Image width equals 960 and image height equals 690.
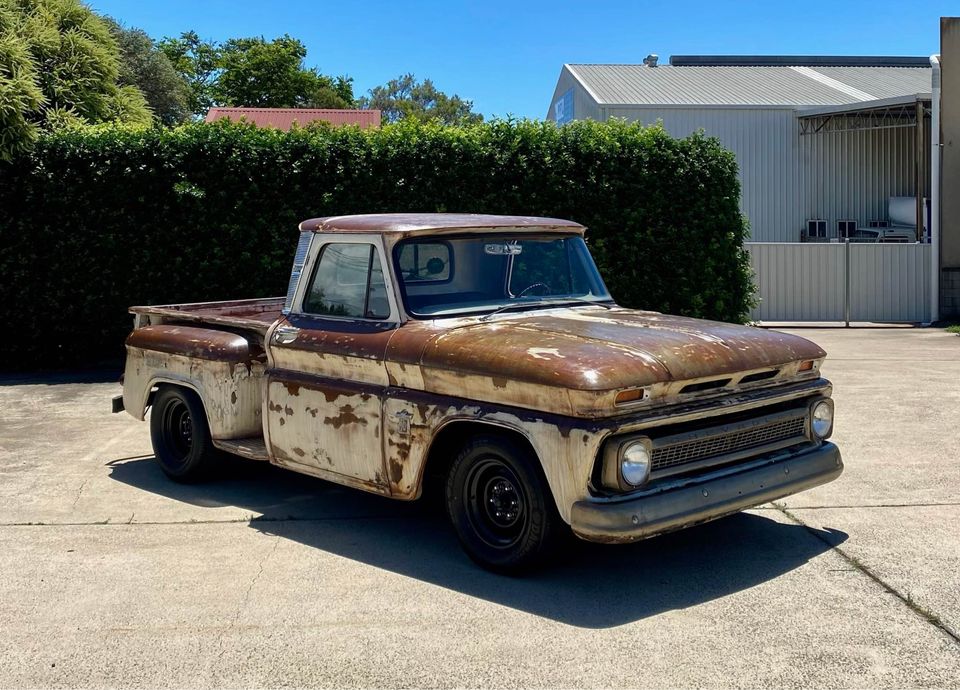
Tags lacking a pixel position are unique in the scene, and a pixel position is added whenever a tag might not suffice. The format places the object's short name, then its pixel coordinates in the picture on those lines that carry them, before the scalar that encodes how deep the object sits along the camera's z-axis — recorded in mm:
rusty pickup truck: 4879
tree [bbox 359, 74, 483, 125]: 78562
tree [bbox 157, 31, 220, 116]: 60878
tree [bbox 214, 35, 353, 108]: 55688
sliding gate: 20375
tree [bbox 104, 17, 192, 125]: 39750
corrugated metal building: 26938
